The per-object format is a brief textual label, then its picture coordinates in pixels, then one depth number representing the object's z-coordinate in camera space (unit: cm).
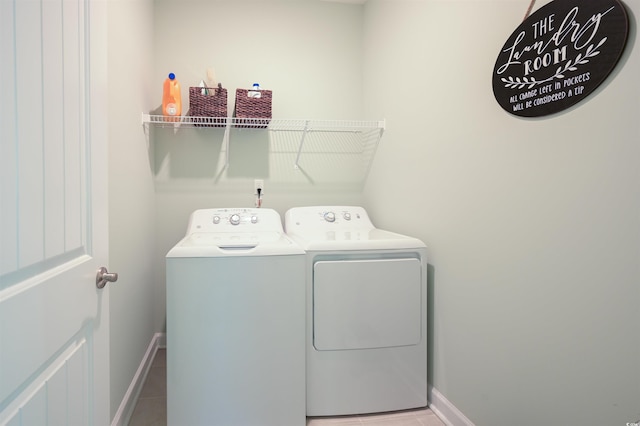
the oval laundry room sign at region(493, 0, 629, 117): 100
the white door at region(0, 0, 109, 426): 61
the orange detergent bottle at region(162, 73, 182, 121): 223
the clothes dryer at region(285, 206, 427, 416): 176
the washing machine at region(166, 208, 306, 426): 162
